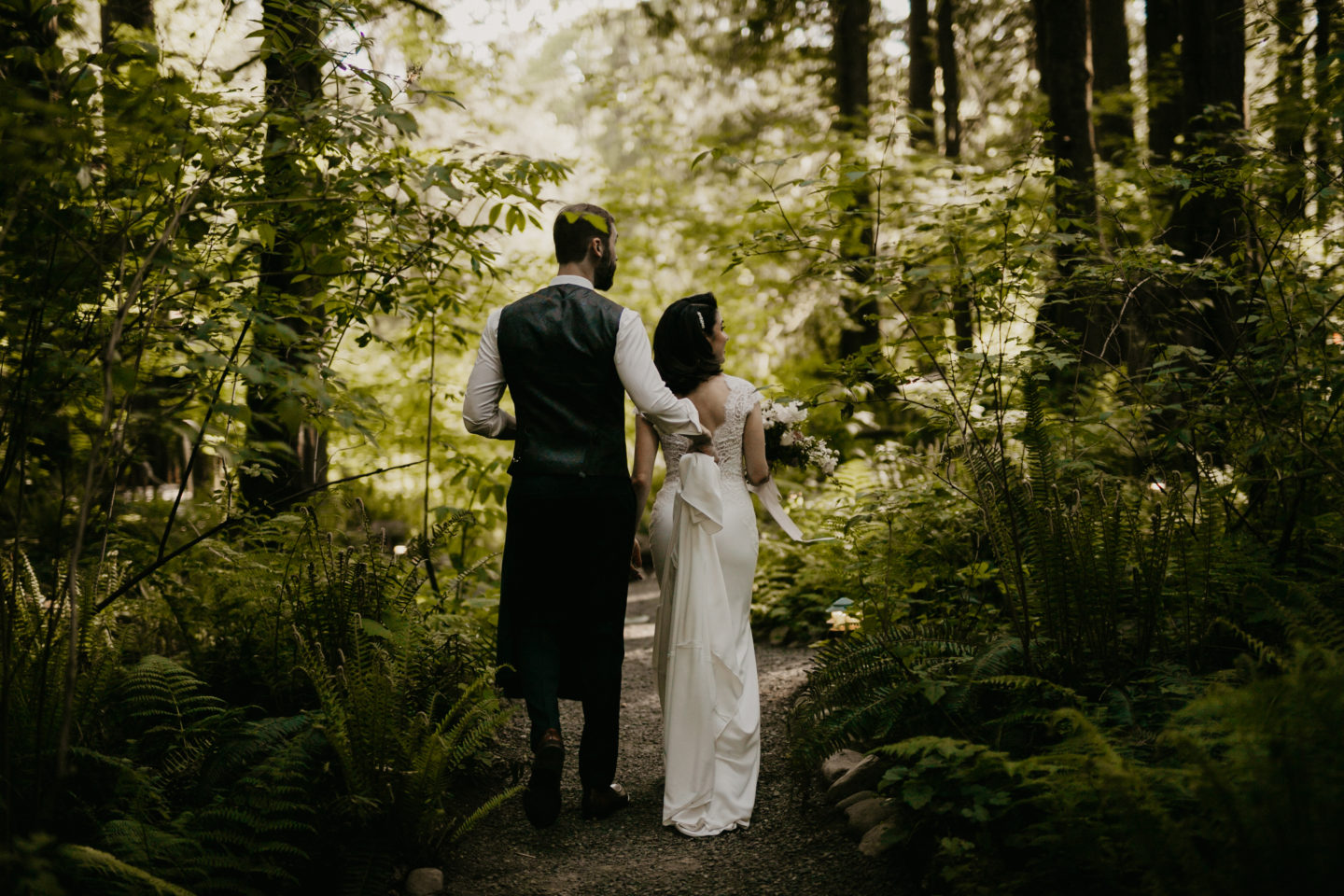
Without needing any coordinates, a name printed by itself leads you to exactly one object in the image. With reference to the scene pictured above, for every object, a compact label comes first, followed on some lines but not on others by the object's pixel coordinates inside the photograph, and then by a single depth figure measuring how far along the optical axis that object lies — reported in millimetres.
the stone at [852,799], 3954
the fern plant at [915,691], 3535
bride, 4109
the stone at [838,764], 4414
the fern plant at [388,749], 3404
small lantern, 6057
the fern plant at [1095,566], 3732
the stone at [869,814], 3732
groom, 4059
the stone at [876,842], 3438
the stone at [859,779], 4121
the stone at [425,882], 3426
